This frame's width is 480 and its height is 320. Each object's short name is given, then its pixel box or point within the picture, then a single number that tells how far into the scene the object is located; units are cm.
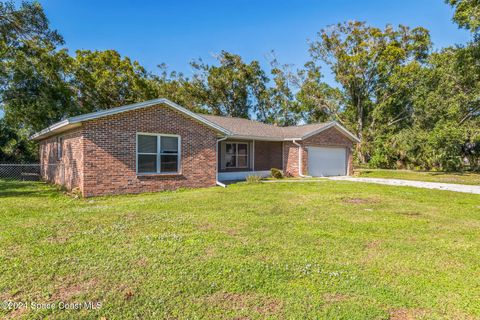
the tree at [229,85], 3288
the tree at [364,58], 2850
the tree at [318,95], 3225
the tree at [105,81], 2528
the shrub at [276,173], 1691
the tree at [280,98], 3434
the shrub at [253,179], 1410
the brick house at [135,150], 996
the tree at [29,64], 1362
